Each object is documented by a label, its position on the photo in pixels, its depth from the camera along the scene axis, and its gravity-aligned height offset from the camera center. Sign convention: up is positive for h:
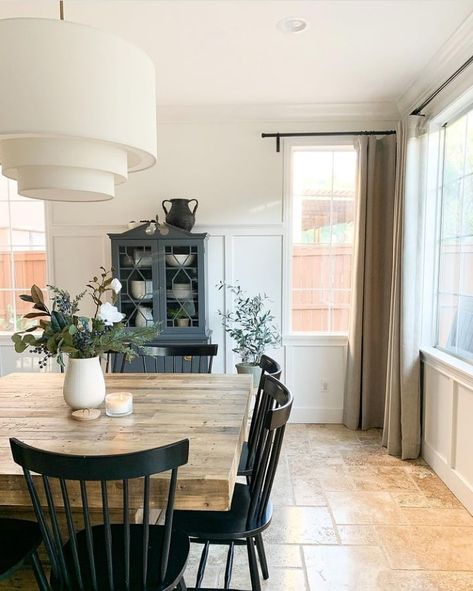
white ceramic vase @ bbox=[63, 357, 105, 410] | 1.87 -0.50
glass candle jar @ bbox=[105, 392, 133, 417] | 1.88 -0.59
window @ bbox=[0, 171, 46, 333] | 4.14 +0.22
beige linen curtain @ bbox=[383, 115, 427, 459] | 3.13 -0.21
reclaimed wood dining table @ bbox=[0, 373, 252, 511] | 1.33 -0.63
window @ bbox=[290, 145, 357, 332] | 3.97 +0.30
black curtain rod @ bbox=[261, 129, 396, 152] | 3.76 +1.17
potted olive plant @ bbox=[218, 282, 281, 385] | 3.69 -0.52
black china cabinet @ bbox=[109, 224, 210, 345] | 3.58 -0.09
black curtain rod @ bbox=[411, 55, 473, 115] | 2.55 +1.19
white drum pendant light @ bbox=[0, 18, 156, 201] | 1.27 +0.50
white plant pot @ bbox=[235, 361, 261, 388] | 3.59 -0.83
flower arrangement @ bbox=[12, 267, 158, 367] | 1.81 -0.28
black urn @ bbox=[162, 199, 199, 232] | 3.63 +0.44
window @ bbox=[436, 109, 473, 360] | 2.82 +0.18
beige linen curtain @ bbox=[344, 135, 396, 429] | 3.65 -0.08
